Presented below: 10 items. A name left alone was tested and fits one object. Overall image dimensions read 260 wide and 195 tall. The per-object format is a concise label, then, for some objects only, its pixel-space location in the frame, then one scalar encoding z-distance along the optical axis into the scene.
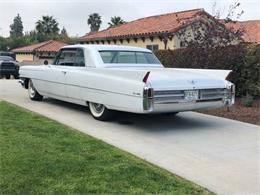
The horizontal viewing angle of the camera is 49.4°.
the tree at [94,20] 48.33
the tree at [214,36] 8.30
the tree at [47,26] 45.14
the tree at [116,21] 36.99
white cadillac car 4.73
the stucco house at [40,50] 28.54
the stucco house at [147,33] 15.01
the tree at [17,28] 68.93
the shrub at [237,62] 7.49
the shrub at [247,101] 7.05
